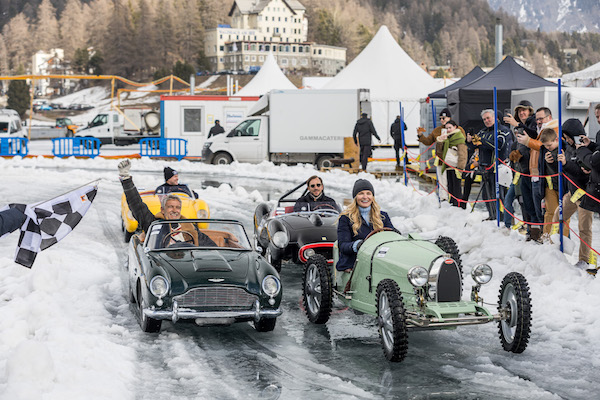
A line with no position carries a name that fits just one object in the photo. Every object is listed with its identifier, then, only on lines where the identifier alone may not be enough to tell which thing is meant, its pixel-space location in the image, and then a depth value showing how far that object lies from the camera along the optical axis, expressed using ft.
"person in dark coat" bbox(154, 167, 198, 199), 44.80
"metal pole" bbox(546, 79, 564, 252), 32.32
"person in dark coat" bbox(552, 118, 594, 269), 31.86
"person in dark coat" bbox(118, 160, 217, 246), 29.53
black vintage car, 34.96
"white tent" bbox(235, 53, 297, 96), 164.76
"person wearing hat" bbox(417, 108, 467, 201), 52.06
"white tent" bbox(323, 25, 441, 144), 123.85
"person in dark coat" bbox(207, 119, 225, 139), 103.45
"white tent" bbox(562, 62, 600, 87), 85.87
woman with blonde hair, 27.43
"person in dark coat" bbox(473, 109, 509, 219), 46.06
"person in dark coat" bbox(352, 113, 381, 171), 84.28
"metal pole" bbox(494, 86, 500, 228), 42.01
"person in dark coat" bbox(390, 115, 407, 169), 89.76
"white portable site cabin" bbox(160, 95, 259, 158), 116.88
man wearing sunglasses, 38.55
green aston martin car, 24.93
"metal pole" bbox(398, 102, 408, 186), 71.58
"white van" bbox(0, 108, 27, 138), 134.31
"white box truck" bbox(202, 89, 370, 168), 96.32
